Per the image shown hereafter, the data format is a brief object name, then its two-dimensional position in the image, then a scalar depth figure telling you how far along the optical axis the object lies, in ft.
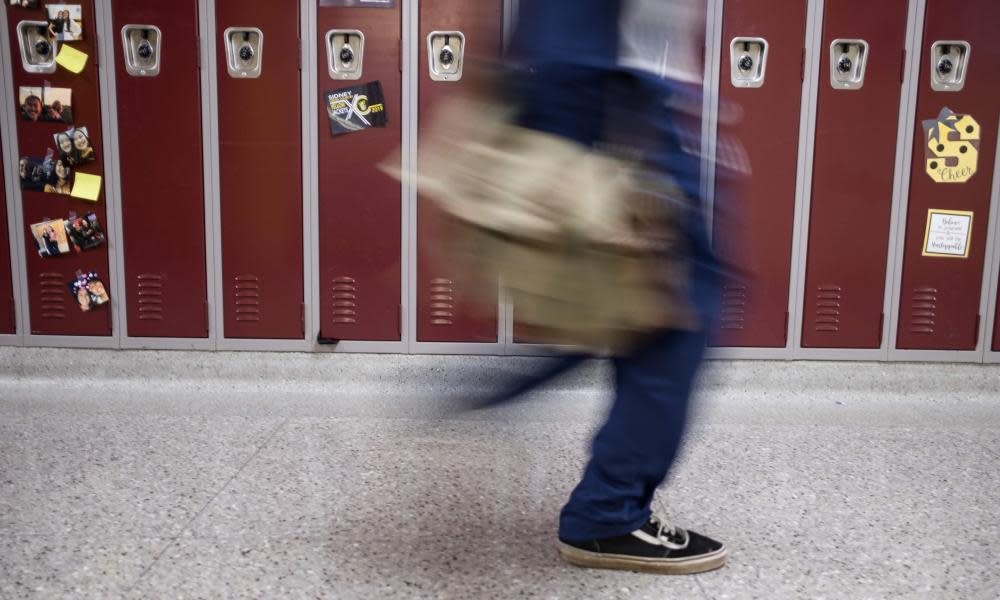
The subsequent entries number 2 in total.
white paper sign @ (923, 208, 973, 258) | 11.18
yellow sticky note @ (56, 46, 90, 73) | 10.87
